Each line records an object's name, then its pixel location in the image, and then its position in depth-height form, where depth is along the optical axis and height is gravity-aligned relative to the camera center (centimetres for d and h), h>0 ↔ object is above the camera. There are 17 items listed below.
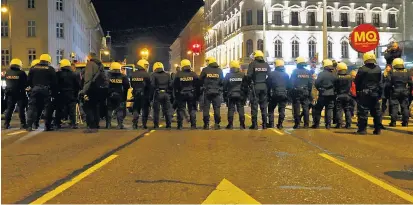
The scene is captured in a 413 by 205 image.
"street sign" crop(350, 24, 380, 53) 1778 +241
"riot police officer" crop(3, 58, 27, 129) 1330 +60
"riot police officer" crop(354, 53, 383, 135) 1168 +34
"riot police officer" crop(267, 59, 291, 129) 1353 +43
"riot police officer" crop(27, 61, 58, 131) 1272 +54
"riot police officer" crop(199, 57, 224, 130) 1359 +51
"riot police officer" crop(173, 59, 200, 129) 1366 +46
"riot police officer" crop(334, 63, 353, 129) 1352 +32
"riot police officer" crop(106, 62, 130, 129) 1353 +37
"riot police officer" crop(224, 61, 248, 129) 1366 +39
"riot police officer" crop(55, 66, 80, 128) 1335 +50
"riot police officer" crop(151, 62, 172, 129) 1370 +45
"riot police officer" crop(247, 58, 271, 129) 1351 +59
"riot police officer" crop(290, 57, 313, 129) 1391 +37
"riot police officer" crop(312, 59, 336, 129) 1364 +29
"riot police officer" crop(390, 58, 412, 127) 1376 +39
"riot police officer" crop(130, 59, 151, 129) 1373 +43
